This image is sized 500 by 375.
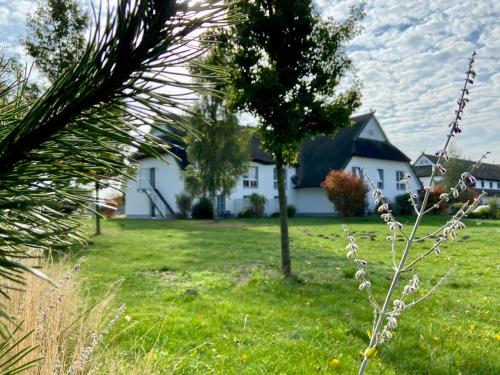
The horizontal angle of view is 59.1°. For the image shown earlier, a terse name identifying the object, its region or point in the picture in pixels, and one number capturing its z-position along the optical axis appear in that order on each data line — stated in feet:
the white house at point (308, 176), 115.24
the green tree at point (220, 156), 90.48
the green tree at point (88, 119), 2.97
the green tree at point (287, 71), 27.96
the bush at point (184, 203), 109.91
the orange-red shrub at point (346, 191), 98.99
